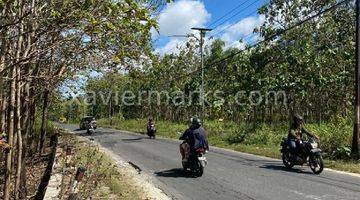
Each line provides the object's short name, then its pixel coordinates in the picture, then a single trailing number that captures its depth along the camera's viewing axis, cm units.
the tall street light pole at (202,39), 3820
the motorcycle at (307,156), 1420
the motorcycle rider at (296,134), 1517
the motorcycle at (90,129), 4647
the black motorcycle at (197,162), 1430
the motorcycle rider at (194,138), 1455
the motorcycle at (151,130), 3669
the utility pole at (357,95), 1800
